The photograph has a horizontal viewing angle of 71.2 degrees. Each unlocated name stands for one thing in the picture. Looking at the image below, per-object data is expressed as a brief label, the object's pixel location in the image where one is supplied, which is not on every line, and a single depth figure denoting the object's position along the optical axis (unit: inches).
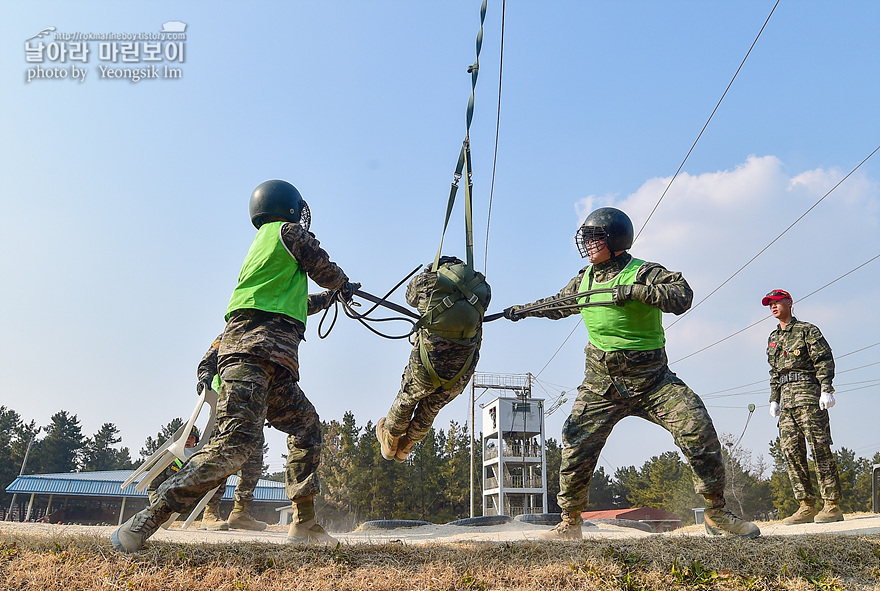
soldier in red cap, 322.0
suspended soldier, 222.7
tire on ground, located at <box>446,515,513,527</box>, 315.3
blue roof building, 1342.3
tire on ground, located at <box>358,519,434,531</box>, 316.2
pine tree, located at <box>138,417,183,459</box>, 2329.5
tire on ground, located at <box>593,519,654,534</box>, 329.7
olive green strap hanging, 220.1
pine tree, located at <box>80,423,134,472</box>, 2338.8
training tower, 1396.0
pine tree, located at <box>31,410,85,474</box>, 2133.4
